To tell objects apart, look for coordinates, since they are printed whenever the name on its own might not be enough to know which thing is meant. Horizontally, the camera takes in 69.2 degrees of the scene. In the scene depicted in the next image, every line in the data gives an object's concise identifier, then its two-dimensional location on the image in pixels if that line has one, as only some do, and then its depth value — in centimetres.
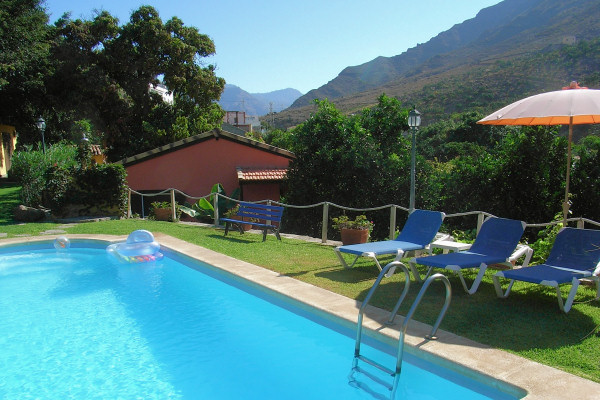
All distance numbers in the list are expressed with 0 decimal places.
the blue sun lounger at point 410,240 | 721
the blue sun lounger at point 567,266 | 541
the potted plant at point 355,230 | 983
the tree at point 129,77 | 2609
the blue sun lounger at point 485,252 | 622
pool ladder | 442
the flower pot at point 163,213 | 1558
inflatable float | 1025
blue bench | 1110
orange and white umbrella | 584
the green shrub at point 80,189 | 1492
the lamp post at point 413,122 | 932
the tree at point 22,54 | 2447
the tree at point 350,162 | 1584
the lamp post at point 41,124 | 2270
